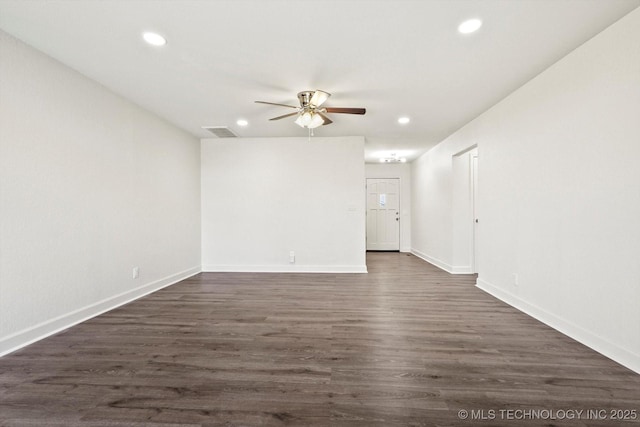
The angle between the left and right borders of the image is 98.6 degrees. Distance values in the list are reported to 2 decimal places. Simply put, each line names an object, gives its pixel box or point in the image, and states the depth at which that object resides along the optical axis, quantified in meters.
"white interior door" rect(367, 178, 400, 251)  8.00
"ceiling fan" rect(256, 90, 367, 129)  3.02
